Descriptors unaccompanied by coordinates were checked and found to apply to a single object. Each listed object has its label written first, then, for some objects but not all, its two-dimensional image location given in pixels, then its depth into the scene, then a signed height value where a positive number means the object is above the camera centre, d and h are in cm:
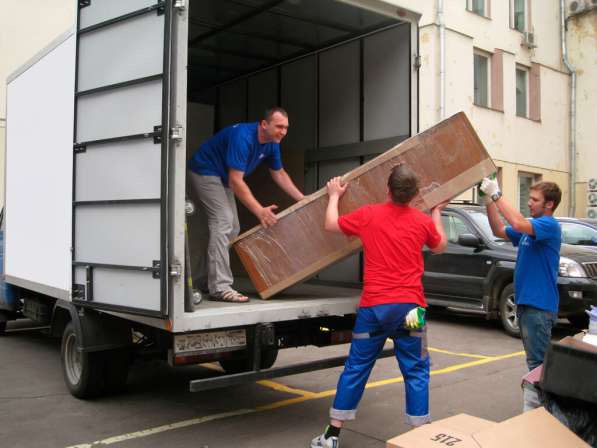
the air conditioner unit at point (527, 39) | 1951 +608
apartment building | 1469 +463
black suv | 828 -45
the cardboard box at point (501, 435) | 257 -80
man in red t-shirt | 399 -37
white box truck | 416 +72
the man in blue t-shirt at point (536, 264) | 435 -16
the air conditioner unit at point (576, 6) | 2039 +743
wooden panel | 479 +30
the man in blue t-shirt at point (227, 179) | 507 +50
